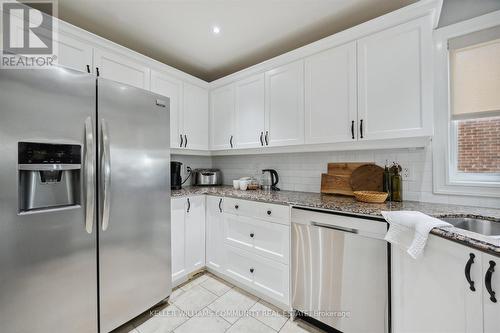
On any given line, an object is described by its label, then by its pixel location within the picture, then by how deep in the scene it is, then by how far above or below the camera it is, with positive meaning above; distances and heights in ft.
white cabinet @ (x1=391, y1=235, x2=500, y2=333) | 2.81 -1.99
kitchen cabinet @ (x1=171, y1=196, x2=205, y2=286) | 6.66 -2.40
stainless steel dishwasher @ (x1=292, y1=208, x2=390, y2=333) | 4.23 -2.39
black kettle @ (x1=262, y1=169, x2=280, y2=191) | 8.00 -0.49
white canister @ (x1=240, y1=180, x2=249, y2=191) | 7.88 -0.70
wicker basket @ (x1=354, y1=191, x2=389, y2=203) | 5.22 -0.77
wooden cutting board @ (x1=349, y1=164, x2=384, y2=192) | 5.94 -0.34
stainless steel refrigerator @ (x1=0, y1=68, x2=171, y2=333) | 3.53 -0.73
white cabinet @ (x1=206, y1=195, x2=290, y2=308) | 5.72 -2.48
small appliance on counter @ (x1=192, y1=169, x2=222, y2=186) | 9.19 -0.46
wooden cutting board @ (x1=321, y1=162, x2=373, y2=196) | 6.37 -0.37
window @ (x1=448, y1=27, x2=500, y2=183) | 4.77 +1.45
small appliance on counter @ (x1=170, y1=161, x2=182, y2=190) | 7.79 -0.27
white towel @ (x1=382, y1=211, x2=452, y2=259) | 3.43 -1.12
